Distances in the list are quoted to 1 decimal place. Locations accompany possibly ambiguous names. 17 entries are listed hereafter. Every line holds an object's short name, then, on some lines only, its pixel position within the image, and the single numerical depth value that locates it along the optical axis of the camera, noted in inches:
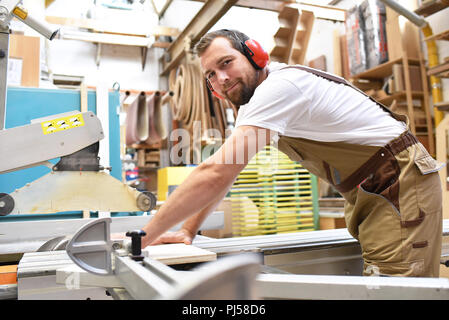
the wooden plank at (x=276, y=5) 151.7
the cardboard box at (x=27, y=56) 107.3
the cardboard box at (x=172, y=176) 152.2
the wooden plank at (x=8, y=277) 38.6
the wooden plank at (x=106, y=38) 255.1
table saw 17.5
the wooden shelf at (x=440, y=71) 117.7
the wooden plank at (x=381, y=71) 147.2
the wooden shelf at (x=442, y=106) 122.8
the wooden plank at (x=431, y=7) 123.6
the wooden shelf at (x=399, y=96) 143.2
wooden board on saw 41.4
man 42.1
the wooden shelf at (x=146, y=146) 215.9
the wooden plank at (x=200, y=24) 157.2
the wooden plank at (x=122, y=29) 250.4
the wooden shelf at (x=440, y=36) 121.9
